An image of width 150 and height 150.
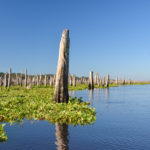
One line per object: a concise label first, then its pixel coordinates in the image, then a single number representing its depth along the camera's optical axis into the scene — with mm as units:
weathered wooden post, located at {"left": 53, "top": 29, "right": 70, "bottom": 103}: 18188
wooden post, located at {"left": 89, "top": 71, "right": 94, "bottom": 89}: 50016
